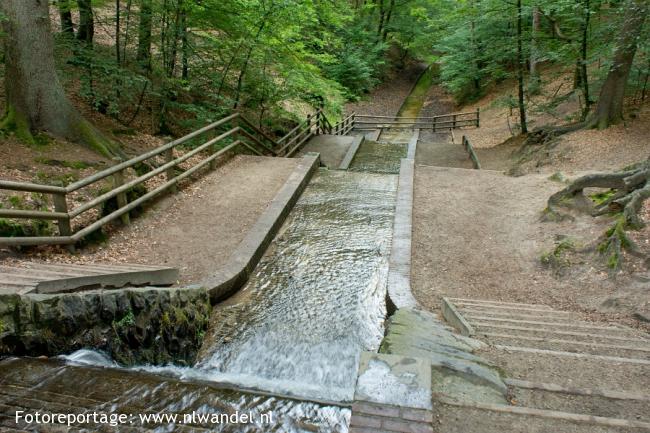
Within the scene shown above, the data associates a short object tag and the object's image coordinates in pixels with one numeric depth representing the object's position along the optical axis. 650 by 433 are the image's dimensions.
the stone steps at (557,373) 2.59
